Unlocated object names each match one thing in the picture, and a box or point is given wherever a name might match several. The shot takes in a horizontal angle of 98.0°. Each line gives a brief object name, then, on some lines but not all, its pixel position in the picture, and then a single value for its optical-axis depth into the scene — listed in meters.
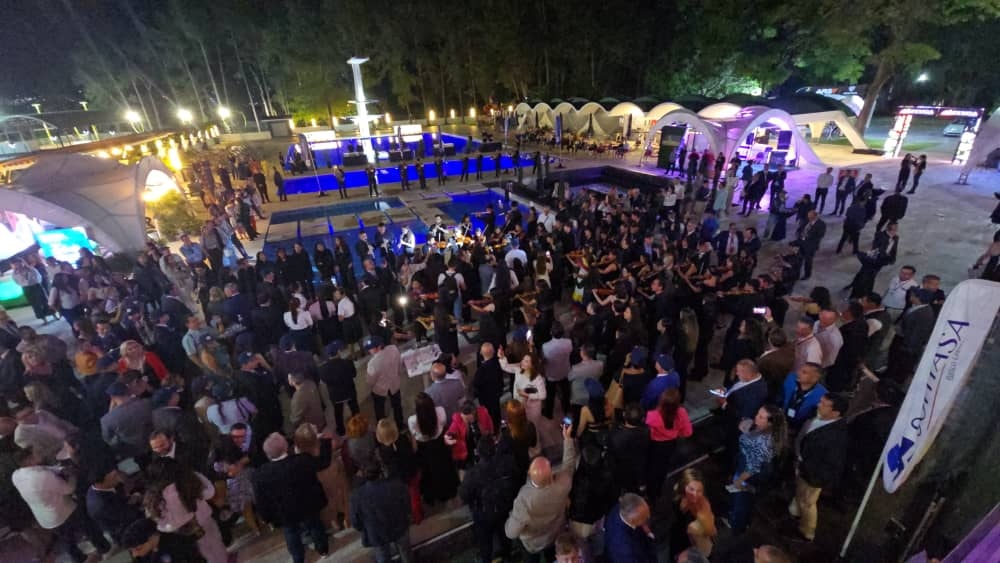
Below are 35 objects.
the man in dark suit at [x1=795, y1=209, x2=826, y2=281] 7.77
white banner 2.68
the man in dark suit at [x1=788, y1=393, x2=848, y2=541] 3.33
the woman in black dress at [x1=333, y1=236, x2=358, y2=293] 8.72
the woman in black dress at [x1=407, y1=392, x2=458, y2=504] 3.69
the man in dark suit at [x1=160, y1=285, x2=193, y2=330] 6.43
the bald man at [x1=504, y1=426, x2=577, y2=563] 2.90
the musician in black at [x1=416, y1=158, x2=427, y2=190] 18.62
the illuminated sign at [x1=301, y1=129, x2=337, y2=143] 35.06
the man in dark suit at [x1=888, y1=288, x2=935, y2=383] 4.82
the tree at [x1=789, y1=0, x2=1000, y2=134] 20.16
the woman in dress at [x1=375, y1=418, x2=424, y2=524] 3.37
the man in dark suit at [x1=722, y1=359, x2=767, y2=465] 3.84
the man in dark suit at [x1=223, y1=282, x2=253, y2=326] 6.28
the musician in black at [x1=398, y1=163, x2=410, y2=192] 18.83
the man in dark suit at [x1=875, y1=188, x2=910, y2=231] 9.30
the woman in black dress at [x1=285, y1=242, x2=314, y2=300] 8.51
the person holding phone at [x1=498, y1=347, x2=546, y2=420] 4.38
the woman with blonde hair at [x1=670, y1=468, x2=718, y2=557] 2.93
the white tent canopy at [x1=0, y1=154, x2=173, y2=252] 9.93
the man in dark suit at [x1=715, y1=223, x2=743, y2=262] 7.79
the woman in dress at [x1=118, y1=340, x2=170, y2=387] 4.96
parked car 25.18
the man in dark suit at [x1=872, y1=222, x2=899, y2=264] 6.79
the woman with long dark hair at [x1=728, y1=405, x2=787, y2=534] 3.31
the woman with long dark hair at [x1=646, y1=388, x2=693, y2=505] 3.66
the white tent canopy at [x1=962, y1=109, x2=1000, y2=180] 14.66
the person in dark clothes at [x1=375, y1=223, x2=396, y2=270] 8.91
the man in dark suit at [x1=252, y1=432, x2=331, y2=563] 3.25
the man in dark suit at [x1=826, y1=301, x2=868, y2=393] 4.73
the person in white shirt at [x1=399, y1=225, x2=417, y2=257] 10.75
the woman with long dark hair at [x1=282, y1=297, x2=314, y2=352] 5.85
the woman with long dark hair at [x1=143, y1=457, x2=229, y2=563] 3.06
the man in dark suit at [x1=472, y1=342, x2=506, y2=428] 4.70
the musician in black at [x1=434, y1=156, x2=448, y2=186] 19.40
